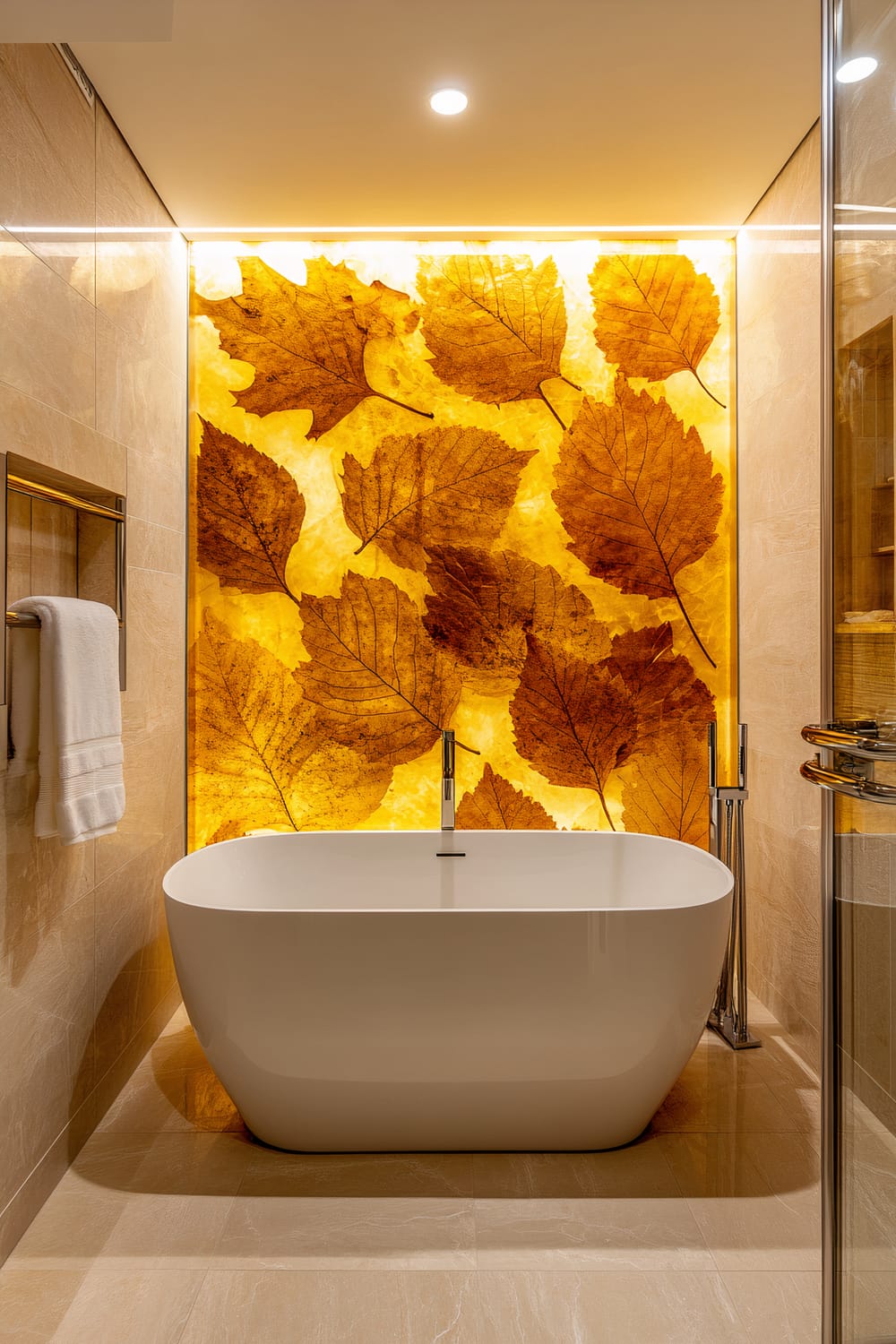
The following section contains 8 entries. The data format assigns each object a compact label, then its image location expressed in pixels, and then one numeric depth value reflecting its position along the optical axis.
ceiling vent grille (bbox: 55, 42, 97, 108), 2.10
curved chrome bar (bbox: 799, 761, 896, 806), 0.96
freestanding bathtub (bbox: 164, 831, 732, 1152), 2.05
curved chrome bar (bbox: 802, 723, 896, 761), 0.96
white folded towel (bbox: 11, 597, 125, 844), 1.95
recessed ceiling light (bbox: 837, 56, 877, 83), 1.04
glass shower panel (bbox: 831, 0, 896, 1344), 1.00
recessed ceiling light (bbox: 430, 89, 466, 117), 2.34
